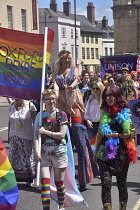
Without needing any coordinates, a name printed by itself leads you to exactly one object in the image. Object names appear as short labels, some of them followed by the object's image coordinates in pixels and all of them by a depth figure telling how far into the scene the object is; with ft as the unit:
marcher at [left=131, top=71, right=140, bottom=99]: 42.84
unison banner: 46.12
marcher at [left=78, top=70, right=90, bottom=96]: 31.42
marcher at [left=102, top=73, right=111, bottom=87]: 33.69
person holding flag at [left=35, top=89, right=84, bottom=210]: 15.58
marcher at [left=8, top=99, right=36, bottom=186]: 20.48
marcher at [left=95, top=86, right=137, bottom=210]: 15.28
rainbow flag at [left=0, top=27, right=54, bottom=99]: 16.69
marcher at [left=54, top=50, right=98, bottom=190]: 19.22
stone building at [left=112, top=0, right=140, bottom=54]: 192.13
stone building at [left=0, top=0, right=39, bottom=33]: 102.17
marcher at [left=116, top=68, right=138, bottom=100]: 28.86
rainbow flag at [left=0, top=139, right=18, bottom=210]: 12.67
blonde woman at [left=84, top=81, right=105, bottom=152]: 21.57
